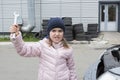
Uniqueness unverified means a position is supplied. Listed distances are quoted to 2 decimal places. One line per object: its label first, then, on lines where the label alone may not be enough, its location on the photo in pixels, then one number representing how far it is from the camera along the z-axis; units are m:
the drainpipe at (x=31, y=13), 18.33
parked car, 2.33
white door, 22.03
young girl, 2.55
